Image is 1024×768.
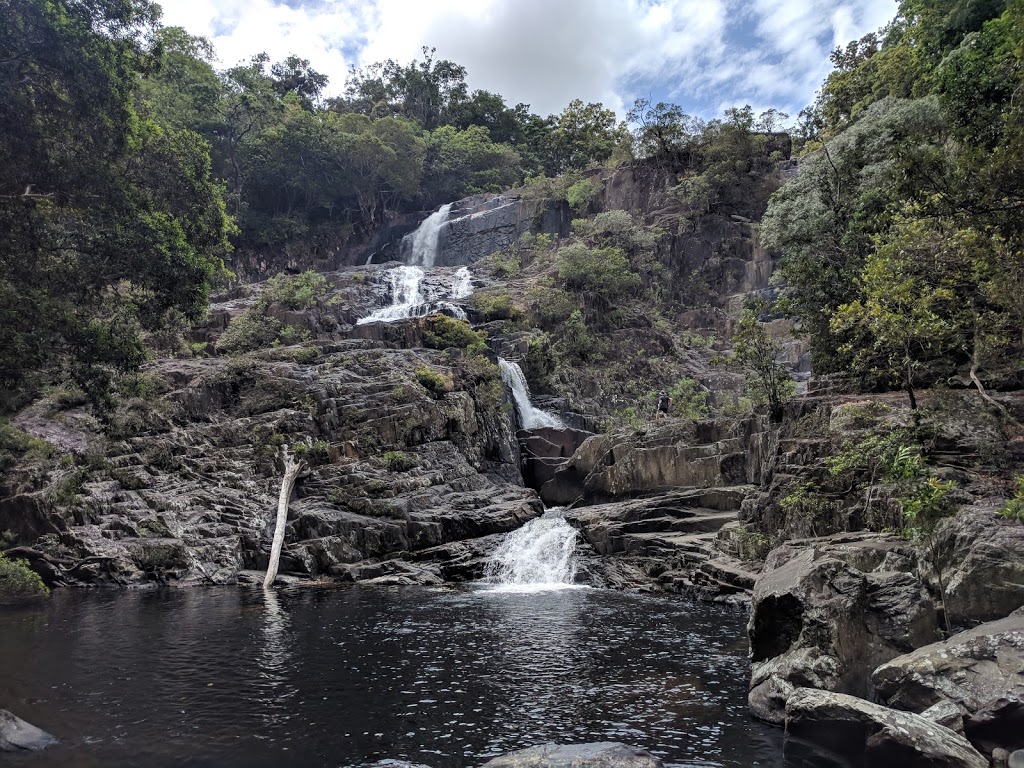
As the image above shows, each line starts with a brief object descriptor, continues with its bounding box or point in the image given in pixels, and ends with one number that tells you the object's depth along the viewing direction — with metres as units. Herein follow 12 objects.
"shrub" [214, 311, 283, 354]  35.34
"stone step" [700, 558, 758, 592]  16.52
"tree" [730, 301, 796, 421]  21.36
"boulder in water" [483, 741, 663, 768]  6.45
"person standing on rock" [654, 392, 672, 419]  31.64
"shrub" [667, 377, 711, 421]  27.25
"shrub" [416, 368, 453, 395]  31.16
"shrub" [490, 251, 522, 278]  49.47
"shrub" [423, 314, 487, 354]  36.56
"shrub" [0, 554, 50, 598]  15.27
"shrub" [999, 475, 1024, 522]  8.51
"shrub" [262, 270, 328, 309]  39.12
